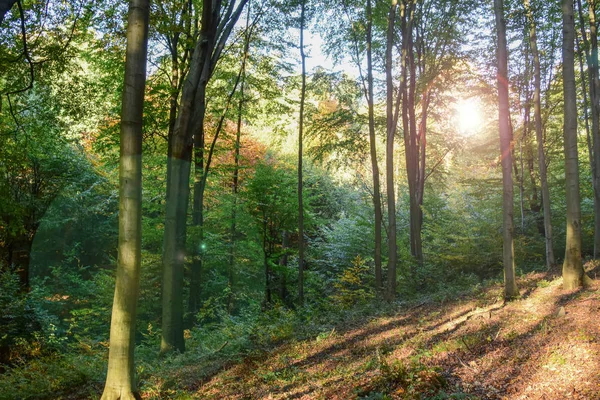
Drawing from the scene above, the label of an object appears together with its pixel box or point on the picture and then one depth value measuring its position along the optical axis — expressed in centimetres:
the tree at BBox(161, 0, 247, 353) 861
